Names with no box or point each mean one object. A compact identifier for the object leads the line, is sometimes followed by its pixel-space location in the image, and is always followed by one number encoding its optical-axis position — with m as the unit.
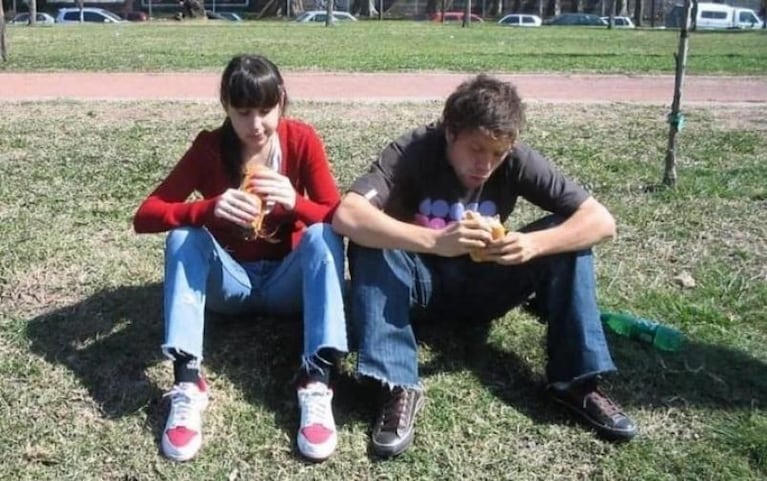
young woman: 2.96
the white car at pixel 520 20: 46.81
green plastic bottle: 3.55
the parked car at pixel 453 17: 48.73
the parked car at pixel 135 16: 46.81
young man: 2.92
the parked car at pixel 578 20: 45.06
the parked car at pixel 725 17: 46.47
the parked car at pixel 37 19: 40.30
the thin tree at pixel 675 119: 5.49
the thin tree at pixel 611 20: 37.84
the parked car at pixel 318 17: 43.78
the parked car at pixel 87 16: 43.16
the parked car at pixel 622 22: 45.37
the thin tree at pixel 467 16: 36.17
